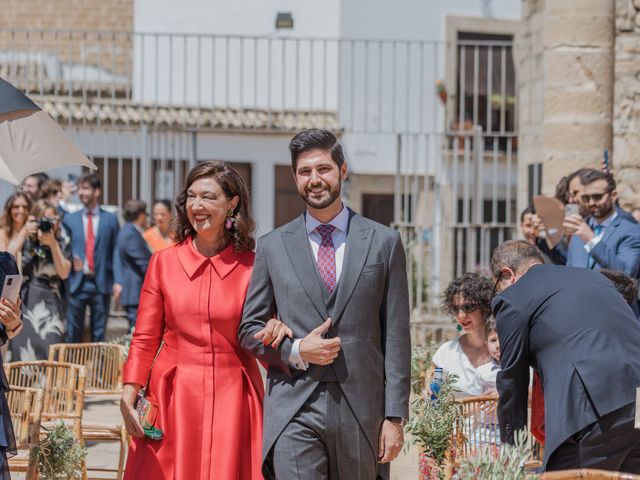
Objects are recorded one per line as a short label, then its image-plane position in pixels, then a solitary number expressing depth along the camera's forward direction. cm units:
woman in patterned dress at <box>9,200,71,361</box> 880
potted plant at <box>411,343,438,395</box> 697
